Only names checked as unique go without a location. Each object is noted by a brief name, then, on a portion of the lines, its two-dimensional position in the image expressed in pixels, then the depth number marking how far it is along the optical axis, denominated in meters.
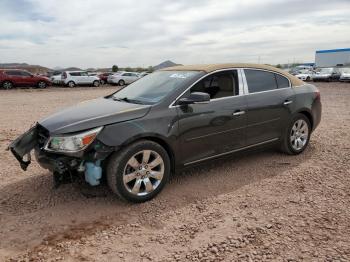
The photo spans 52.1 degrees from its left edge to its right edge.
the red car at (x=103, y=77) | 34.84
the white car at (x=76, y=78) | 30.39
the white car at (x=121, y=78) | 33.19
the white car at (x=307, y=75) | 36.53
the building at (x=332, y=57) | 54.03
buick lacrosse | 4.01
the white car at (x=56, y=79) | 30.89
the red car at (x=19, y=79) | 26.06
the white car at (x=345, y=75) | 31.12
